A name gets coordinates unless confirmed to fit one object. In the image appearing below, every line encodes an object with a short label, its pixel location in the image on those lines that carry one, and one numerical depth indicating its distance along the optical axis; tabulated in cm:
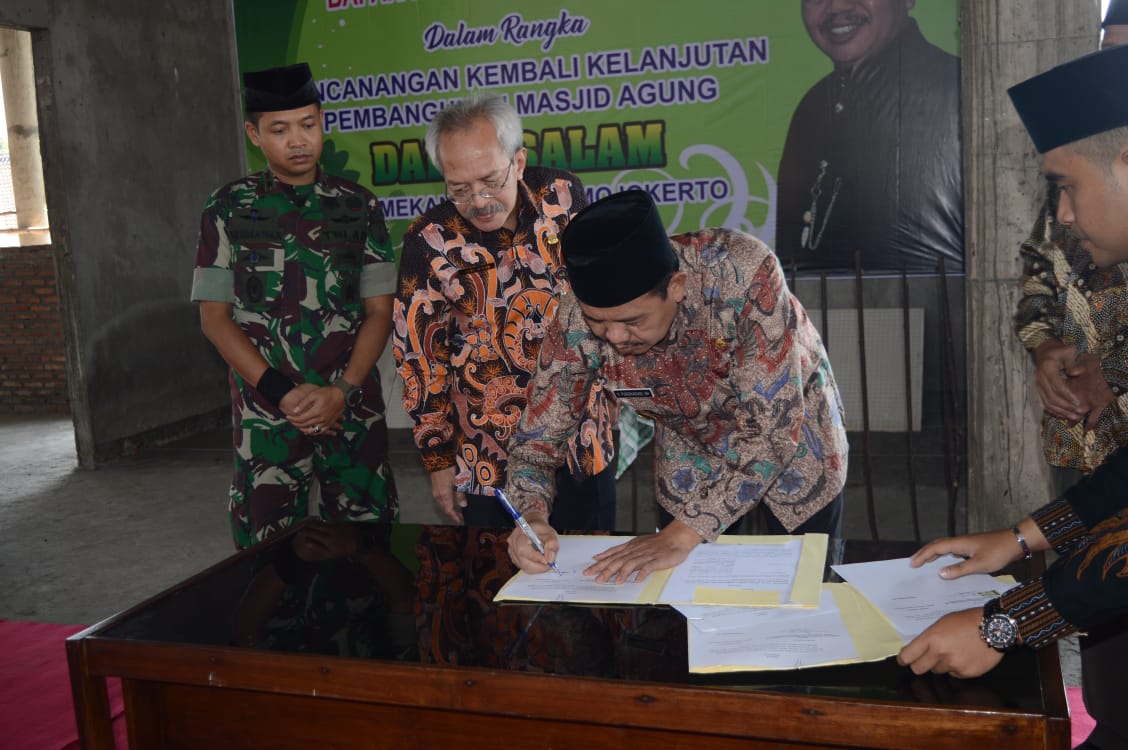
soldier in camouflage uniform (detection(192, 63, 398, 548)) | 257
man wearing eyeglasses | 222
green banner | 519
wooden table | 113
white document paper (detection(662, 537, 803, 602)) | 150
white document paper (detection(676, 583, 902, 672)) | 125
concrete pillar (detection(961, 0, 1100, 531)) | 302
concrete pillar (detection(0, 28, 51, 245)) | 815
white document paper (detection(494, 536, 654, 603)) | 152
